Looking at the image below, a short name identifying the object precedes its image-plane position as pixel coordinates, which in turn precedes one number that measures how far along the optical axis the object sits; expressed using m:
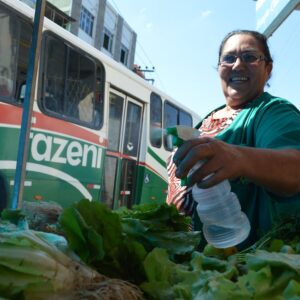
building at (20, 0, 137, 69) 25.58
